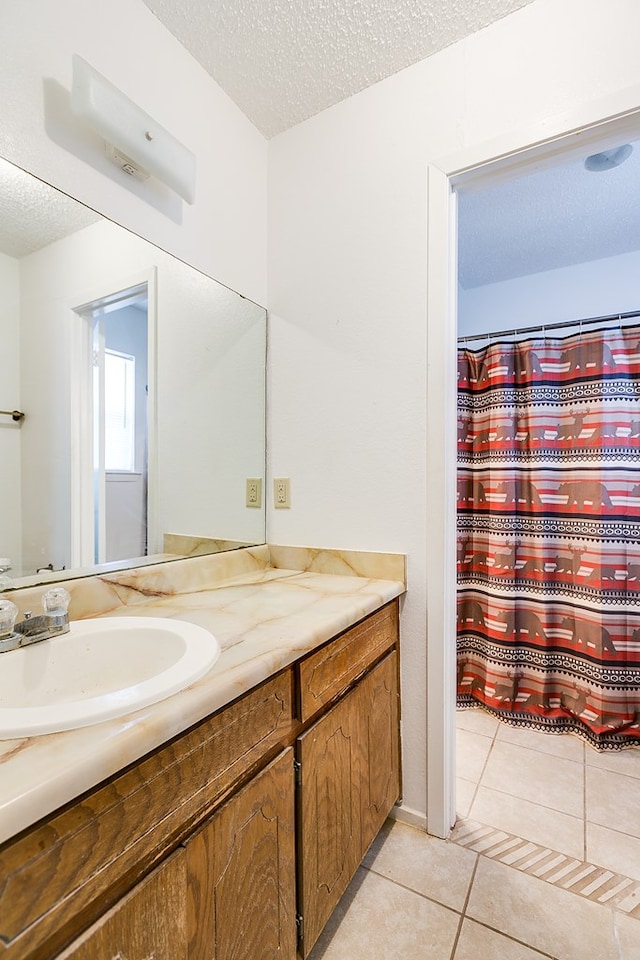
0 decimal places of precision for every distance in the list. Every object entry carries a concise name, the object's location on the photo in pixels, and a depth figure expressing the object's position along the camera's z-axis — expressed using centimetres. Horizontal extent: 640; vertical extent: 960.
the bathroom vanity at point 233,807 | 51
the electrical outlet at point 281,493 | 167
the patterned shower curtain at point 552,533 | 190
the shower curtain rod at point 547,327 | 196
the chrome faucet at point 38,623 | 81
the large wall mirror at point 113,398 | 101
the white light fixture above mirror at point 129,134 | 102
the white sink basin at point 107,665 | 64
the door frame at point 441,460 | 136
